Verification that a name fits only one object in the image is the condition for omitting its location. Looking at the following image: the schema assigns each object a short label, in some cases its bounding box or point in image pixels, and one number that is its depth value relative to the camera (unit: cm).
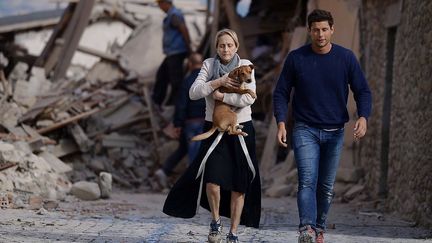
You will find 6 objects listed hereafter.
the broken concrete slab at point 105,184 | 2458
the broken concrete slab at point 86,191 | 2412
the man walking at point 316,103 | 1428
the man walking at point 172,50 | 3272
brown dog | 1430
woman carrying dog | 1451
